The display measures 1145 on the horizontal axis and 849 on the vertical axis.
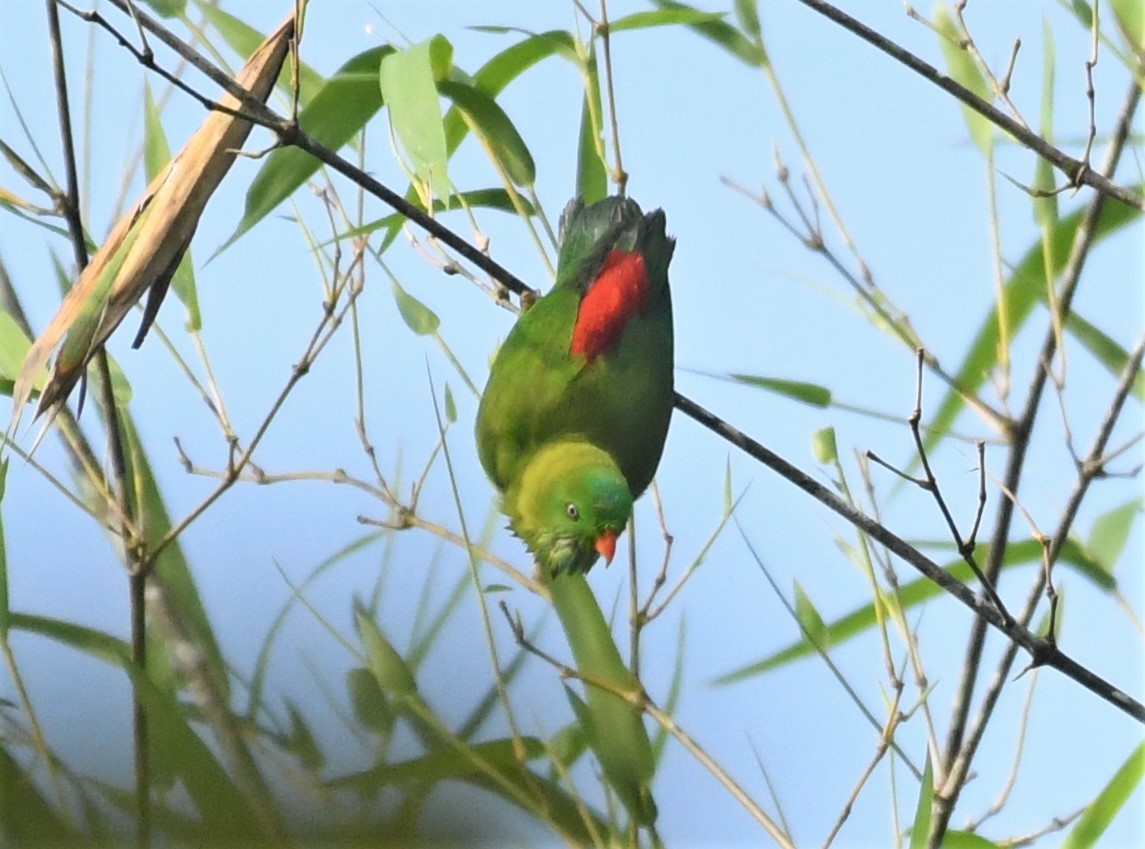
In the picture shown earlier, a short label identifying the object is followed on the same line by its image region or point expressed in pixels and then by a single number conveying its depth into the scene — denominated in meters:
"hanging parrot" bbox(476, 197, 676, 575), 6.49
